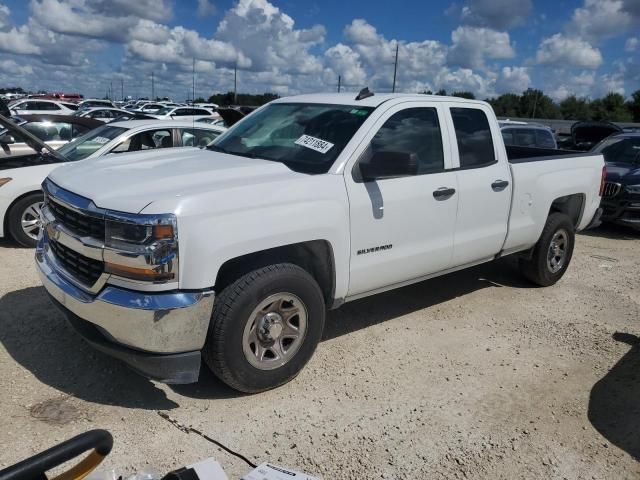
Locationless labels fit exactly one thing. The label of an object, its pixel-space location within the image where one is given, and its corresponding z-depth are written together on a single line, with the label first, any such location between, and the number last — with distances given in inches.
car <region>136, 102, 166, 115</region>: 1300.9
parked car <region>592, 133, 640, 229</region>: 351.9
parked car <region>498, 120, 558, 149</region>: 470.3
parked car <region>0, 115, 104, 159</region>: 363.3
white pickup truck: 120.7
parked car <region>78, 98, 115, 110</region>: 1305.4
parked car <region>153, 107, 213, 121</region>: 995.5
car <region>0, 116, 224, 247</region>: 259.9
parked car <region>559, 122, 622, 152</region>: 615.2
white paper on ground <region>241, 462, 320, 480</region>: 104.6
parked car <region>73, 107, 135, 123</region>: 907.4
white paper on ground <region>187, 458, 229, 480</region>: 97.1
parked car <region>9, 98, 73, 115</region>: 1038.4
